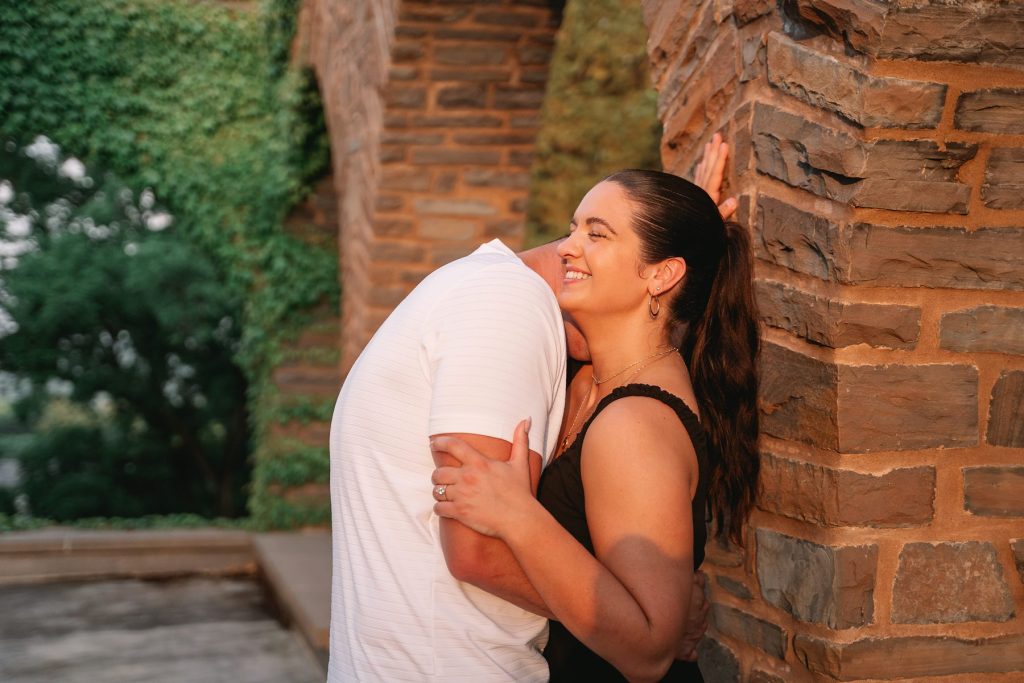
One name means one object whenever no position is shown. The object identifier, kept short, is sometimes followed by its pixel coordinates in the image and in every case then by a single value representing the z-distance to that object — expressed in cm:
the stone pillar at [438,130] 469
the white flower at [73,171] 1113
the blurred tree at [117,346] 1053
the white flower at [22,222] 1086
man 138
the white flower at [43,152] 1084
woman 141
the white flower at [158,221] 1121
